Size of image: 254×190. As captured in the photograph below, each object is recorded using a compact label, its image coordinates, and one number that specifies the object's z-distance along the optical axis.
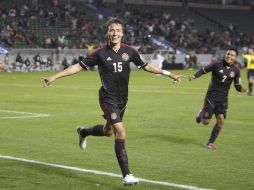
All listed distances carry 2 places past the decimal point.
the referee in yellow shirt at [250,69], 26.30
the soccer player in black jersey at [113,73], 8.62
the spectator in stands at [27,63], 43.82
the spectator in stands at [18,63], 42.94
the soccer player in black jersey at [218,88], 12.38
